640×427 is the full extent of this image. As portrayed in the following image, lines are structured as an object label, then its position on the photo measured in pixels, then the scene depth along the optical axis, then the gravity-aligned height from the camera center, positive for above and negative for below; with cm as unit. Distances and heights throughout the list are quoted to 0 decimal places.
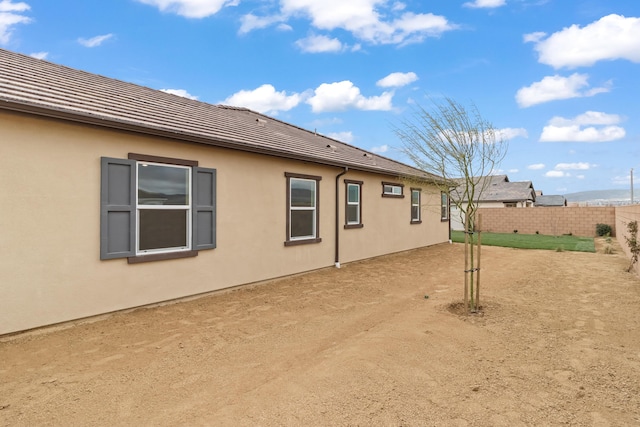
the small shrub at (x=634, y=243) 866 -76
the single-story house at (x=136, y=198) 452 +26
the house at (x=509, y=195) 2963 +177
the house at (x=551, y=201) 3684 +148
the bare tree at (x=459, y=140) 580 +135
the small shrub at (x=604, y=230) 2039 -95
